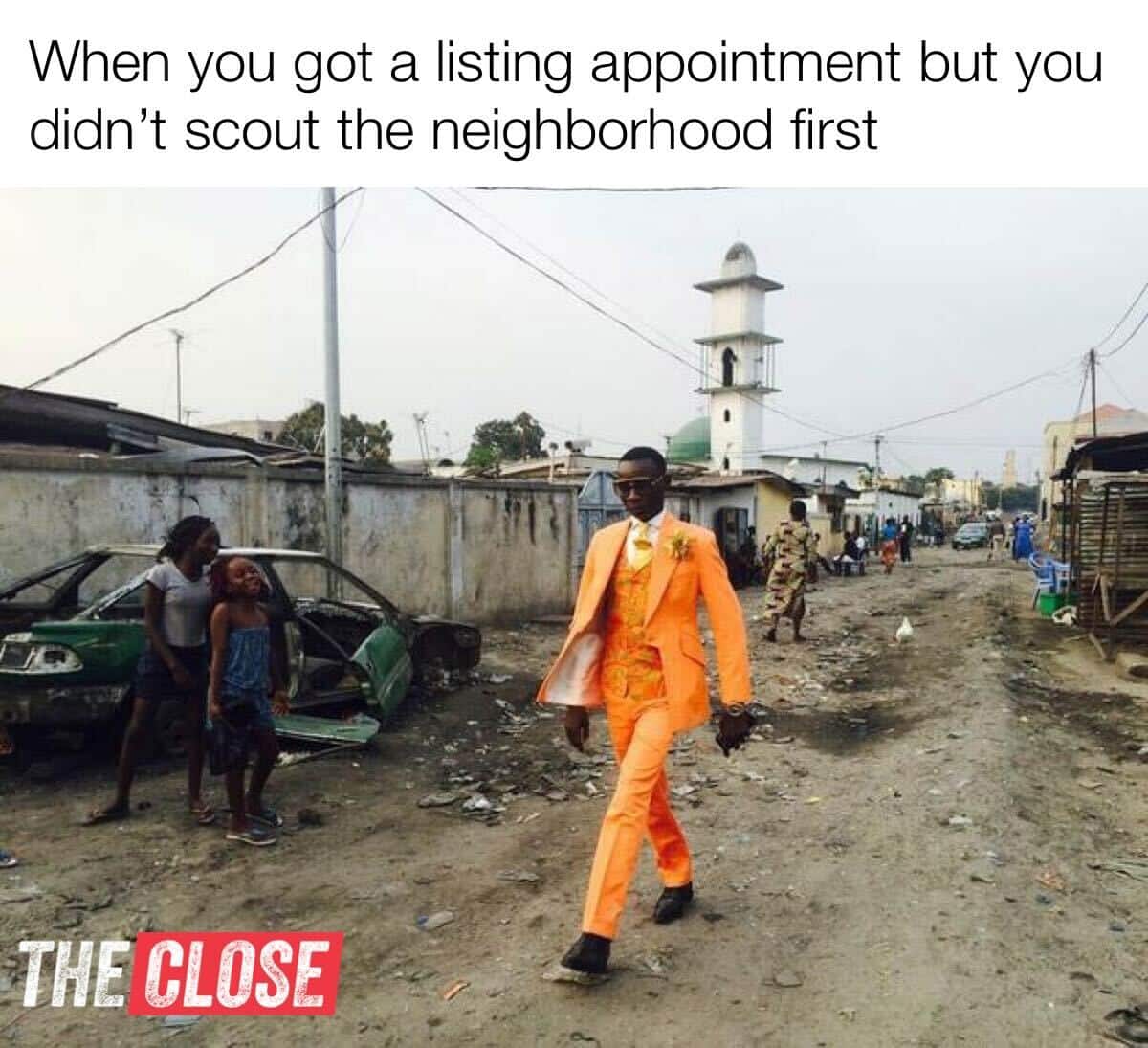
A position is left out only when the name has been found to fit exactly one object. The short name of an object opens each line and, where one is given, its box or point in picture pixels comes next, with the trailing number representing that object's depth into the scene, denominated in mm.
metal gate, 16500
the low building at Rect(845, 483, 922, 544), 42175
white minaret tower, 47500
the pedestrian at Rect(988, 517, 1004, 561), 35875
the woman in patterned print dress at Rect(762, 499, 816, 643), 11367
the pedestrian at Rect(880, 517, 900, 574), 26453
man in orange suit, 3209
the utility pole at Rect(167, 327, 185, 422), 34875
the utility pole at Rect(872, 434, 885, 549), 44431
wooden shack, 9898
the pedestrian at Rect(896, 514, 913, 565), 31734
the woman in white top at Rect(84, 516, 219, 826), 4680
